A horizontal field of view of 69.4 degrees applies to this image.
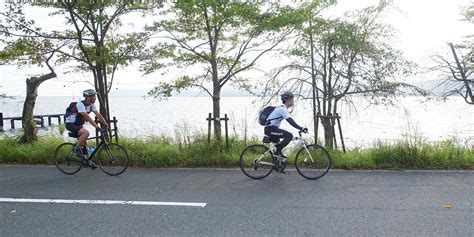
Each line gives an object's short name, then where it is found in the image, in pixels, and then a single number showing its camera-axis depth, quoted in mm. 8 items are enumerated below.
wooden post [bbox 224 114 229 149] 8438
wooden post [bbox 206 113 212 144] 8367
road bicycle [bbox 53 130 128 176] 7133
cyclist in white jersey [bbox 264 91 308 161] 6498
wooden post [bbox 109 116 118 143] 8273
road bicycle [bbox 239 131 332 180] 6648
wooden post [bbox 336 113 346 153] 8391
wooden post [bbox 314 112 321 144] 8875
